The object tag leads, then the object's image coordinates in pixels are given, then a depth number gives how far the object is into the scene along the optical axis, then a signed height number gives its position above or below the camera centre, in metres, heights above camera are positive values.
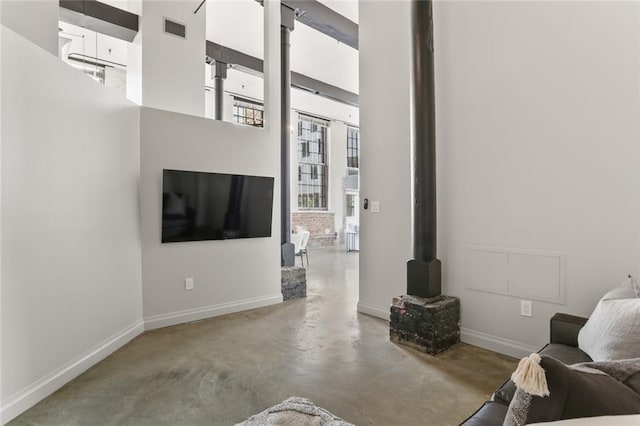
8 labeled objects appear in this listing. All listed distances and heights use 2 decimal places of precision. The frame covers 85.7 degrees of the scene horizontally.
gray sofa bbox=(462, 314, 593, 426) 1.42 -0.83
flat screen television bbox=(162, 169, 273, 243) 3.67 +0.09
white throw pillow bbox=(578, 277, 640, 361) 1.61 -0.60
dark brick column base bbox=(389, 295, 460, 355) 2.99 -1.00
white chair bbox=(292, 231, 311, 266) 7.55 -0.67
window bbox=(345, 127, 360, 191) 12.15 +2.04
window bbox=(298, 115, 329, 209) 11.09 +1.66
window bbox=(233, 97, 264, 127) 9.50 +2.91
